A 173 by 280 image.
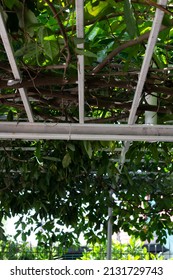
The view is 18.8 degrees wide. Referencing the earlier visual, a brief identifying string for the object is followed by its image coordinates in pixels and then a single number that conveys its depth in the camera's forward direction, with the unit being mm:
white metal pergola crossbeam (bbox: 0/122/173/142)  1697
